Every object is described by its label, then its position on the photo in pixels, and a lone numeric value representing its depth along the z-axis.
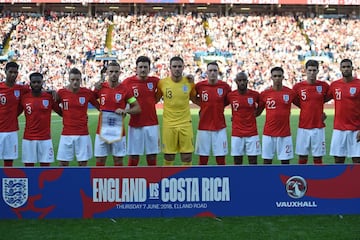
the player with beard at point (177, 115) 7.11
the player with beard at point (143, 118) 7.21
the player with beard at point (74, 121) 6.93
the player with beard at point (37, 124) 6.89
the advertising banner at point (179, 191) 5.43
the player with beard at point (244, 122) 7.20
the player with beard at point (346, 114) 7.14
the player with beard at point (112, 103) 6.89
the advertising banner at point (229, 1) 32.67
